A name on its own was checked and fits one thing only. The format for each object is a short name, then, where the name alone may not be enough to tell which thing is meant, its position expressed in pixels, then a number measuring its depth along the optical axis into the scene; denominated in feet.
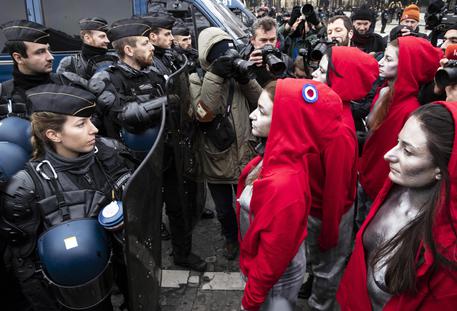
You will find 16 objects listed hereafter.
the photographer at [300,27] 17.60
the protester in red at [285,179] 5.22
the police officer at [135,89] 8.82
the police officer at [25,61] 10.02
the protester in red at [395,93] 8.39
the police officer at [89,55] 14.40
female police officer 5.60
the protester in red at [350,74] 8.04
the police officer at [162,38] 13.94
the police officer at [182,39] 17.63
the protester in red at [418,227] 4.16
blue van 19.36
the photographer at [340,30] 12.86
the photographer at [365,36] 14.93
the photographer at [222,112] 8.48
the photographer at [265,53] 8.80
